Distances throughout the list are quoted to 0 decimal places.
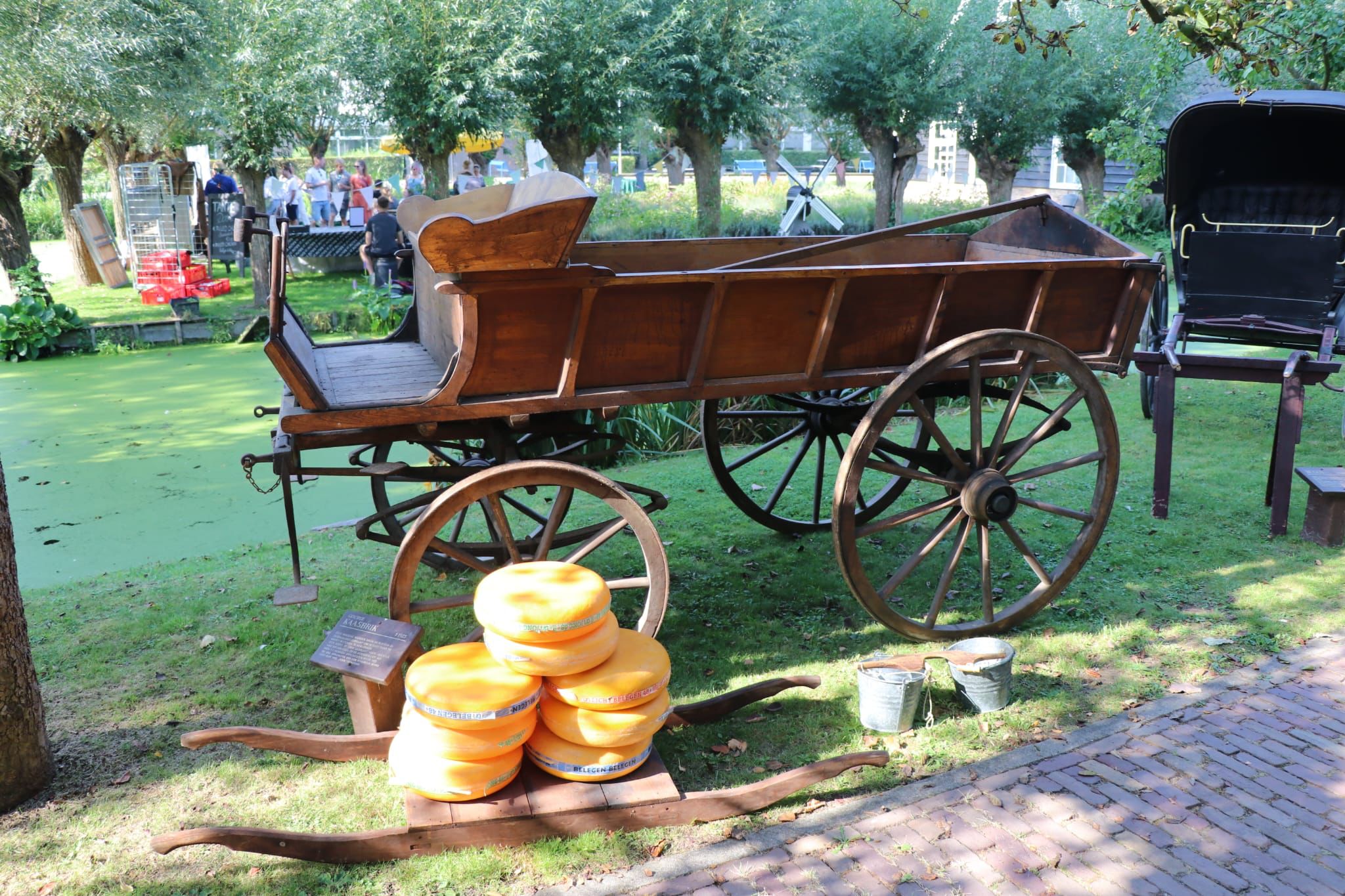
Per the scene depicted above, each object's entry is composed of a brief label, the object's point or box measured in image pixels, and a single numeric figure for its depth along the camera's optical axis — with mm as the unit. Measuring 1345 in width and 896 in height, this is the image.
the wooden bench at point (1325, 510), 5113
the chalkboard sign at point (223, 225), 16406
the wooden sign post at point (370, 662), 3240
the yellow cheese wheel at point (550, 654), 3000
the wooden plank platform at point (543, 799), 2928
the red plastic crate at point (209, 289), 15117
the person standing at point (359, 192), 21781
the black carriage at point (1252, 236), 5777
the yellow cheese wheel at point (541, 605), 2969
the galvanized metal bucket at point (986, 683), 3646
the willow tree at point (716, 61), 15172
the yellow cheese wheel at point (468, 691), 2896
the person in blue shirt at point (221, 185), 18859
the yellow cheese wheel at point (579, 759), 3068
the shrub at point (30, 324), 11492
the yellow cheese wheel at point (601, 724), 3025
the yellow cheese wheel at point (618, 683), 3031
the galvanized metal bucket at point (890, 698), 3535
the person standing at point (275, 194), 19109
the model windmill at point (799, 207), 15039
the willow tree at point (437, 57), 14625
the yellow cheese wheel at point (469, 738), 2904
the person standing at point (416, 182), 19438
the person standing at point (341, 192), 21953
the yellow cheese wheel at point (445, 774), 2932
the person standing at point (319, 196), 21141
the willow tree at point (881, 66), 16656
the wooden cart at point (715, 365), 3260
